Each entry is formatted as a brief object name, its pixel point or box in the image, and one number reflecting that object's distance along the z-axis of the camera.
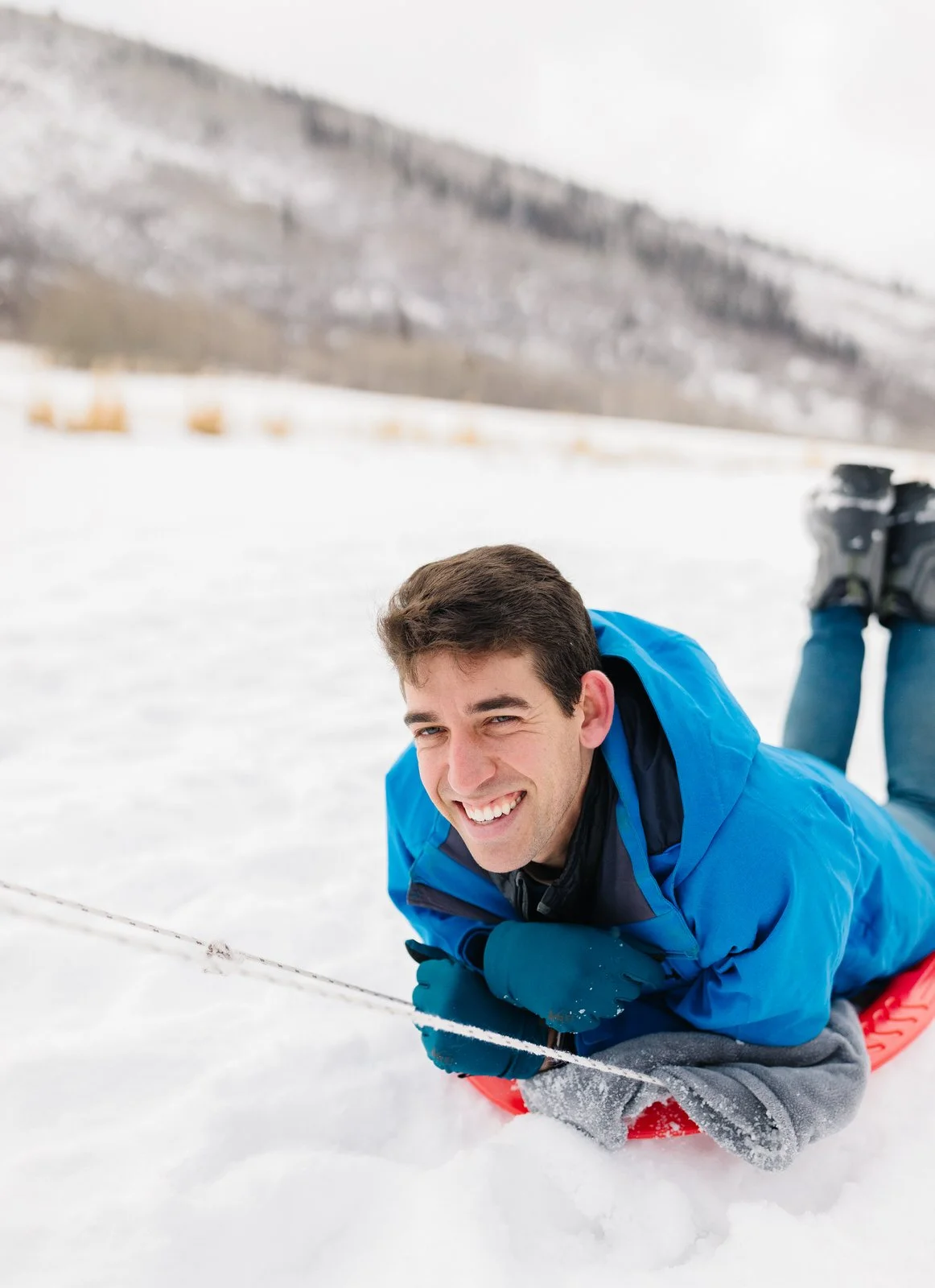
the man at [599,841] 1.15
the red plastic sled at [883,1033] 1.31
